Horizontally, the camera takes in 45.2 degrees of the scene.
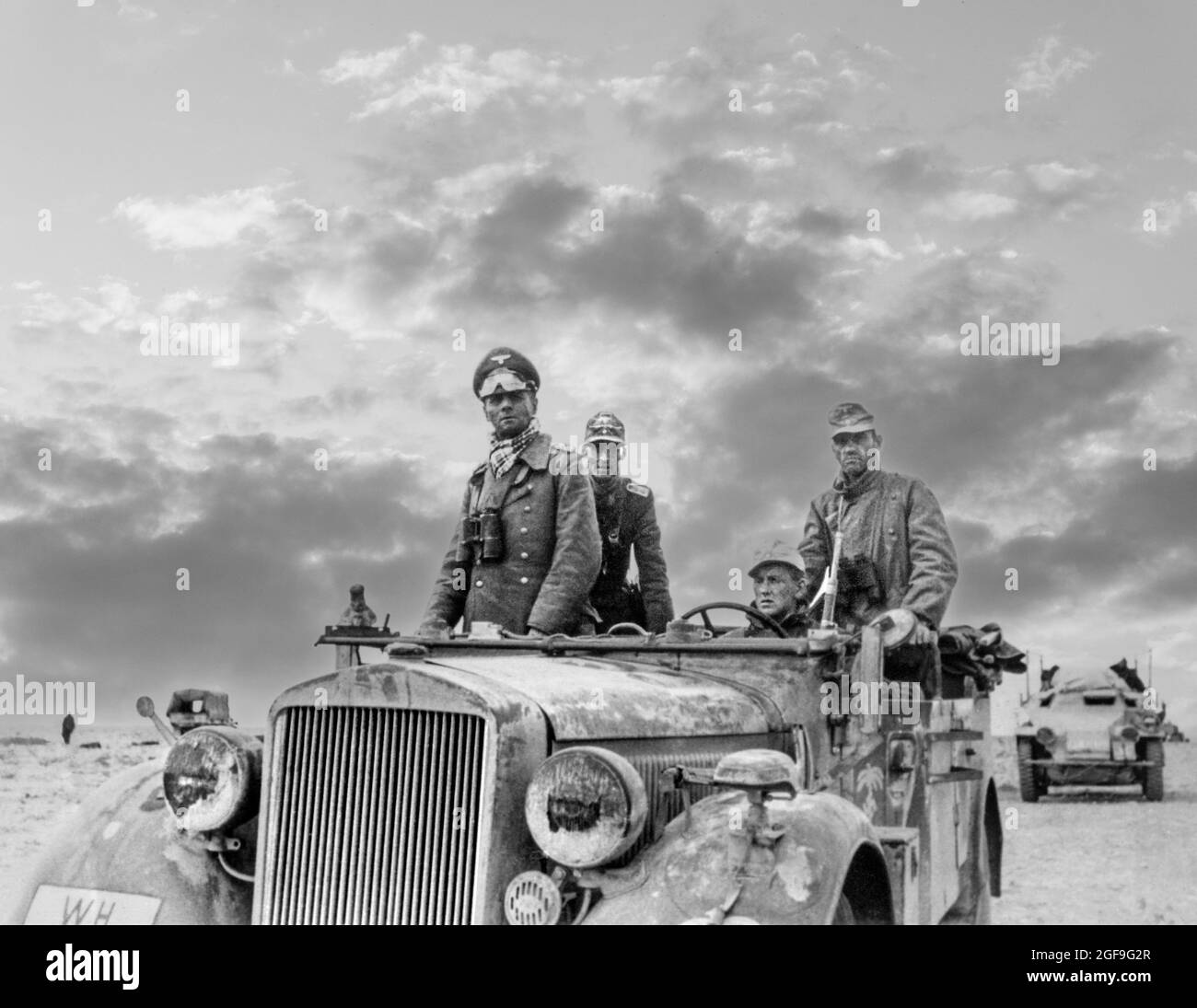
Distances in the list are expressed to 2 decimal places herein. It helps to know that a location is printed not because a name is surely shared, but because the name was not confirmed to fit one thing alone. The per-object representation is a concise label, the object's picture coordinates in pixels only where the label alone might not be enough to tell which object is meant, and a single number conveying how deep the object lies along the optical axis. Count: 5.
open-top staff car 3.89
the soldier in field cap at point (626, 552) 8.09
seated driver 6.32
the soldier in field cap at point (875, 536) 6.71
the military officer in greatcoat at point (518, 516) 6.79
